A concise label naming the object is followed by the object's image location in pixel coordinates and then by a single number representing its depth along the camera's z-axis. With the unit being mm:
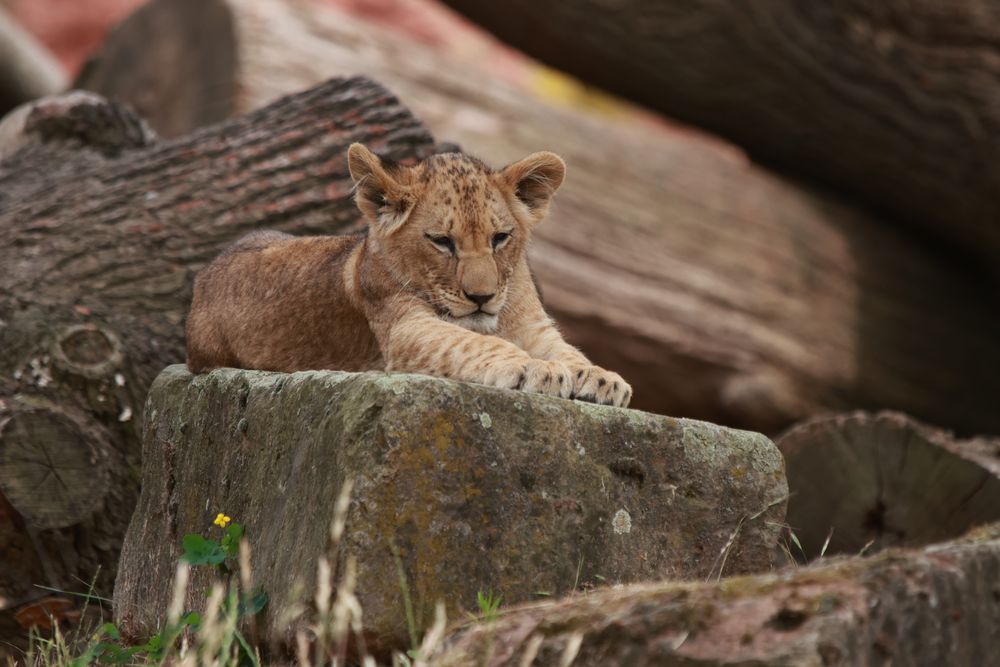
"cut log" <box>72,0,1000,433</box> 17859
